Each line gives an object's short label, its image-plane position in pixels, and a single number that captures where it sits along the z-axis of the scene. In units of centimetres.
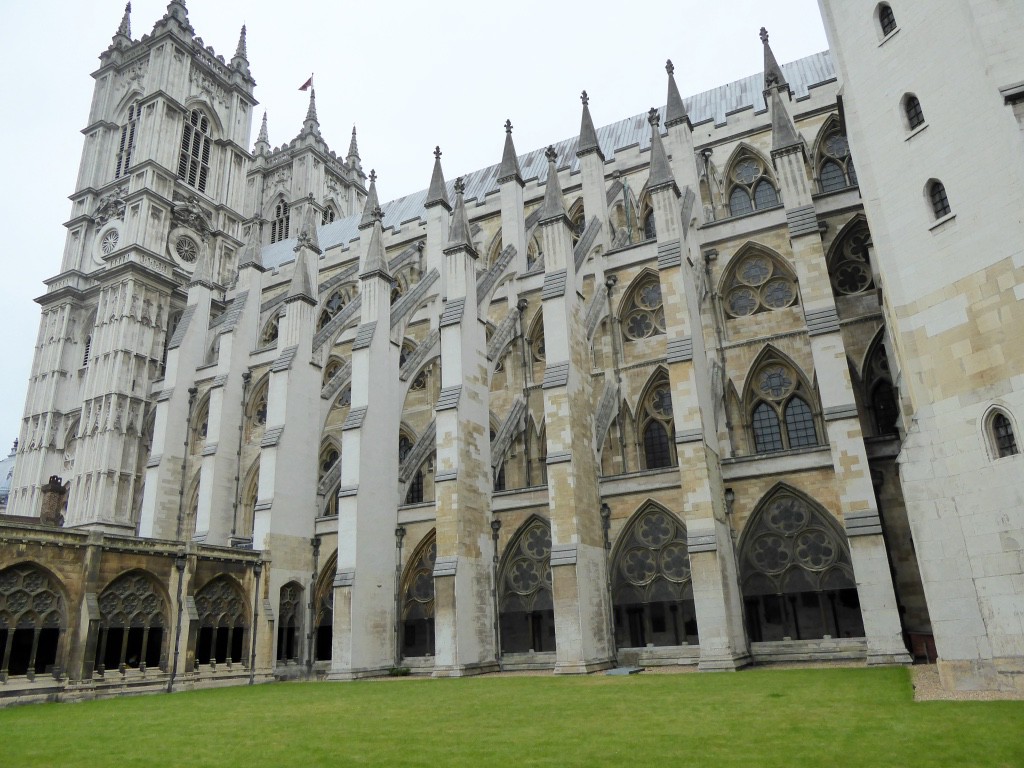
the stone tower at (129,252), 3512
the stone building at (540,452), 1777
